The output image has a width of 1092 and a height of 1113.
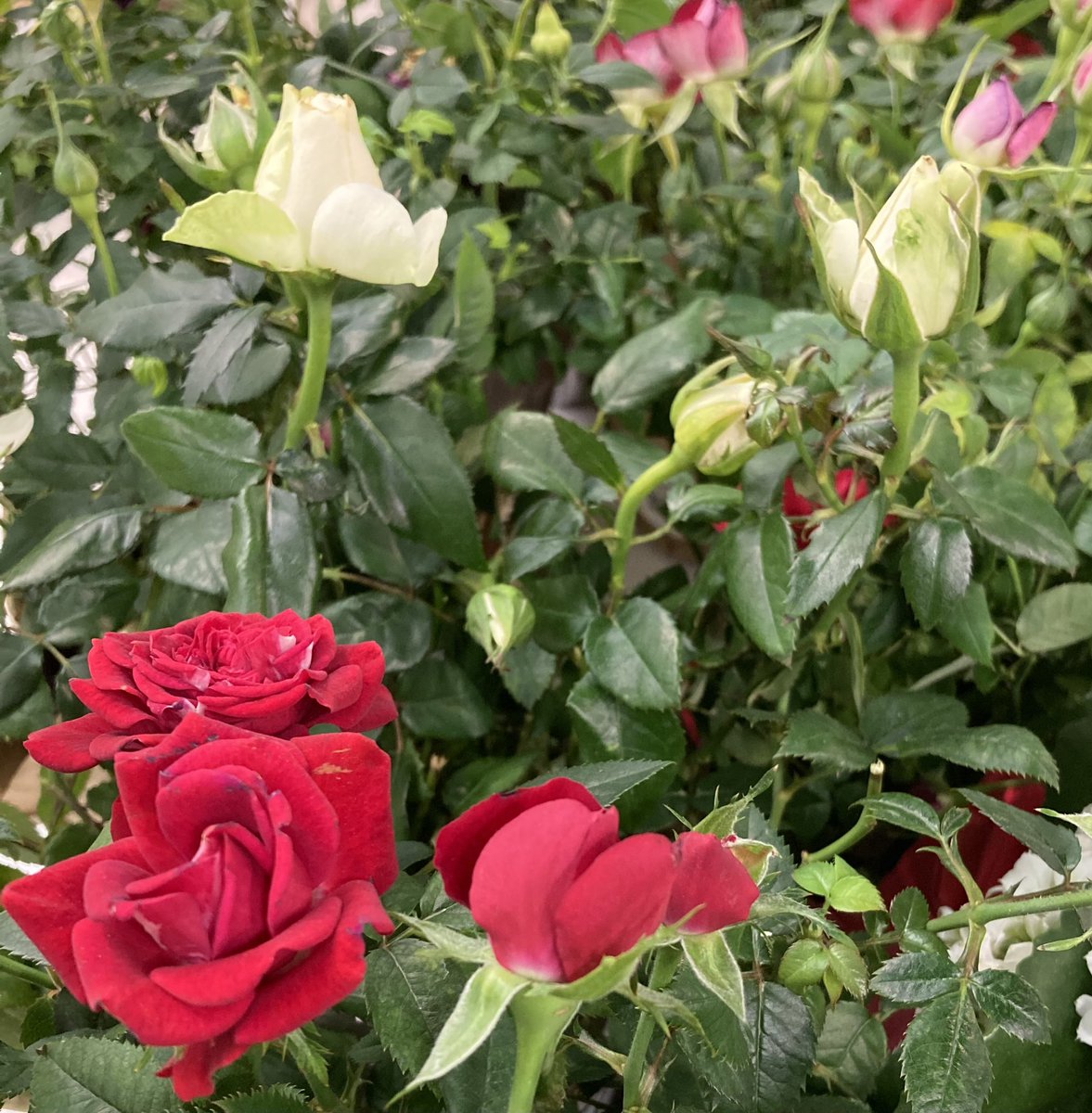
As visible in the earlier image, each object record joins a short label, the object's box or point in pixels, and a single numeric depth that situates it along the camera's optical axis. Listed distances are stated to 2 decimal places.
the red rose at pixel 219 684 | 0.22
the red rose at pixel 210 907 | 0.17
